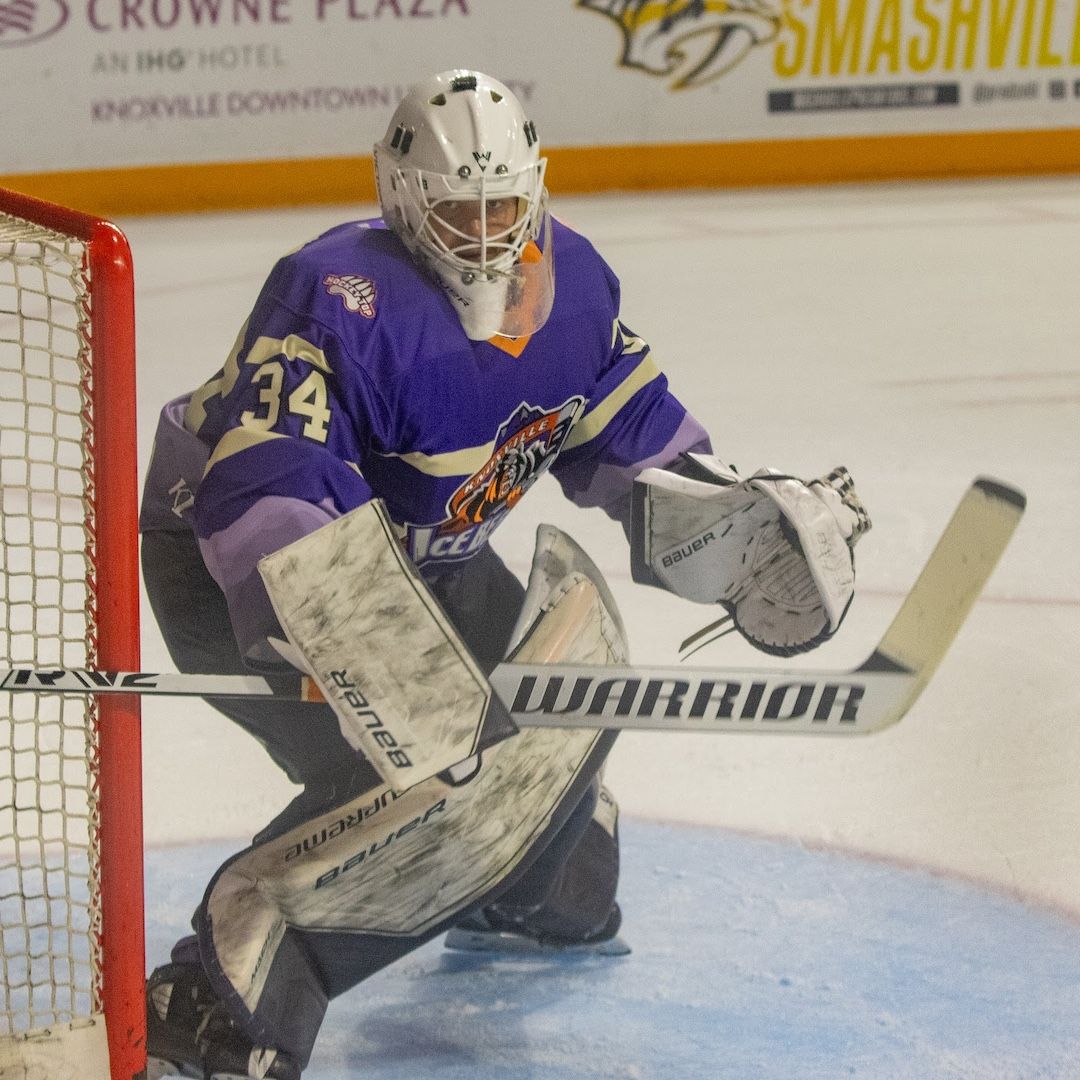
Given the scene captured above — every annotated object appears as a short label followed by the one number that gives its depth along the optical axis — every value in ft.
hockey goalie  41.87
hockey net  41.93
